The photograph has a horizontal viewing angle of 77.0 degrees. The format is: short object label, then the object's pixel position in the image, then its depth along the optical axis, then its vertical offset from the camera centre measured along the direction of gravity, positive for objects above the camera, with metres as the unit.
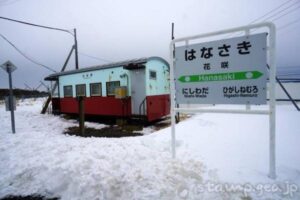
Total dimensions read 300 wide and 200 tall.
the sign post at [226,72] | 3.24 +0.39
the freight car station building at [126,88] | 10.55 +0.37
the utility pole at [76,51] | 18.50 +4.34
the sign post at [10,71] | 8.42 +1.12
